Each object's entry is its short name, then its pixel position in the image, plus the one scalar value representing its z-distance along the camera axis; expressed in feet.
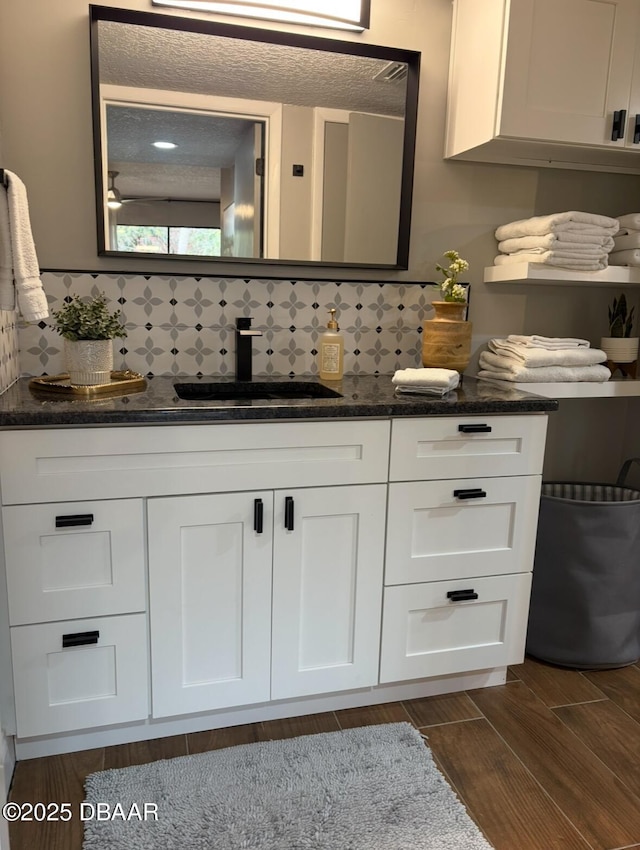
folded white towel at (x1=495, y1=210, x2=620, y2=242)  6.77
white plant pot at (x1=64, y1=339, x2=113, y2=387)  5.82
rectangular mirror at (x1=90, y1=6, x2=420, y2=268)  6.45
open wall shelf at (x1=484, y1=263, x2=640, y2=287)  6.95
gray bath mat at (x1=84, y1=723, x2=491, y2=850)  4.82
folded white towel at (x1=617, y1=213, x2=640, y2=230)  7.16
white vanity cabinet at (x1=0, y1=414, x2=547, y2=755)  5.22
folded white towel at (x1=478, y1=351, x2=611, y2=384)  6.95
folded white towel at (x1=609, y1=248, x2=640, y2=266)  7.22
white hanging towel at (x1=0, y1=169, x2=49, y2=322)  4.90
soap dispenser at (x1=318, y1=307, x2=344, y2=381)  6.93
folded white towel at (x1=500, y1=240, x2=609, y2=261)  6.84
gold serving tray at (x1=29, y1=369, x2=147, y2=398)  5.64
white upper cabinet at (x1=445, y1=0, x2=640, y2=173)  6.39
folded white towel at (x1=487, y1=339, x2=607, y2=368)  6.95
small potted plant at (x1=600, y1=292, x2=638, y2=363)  7.74
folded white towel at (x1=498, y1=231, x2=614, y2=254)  6.81
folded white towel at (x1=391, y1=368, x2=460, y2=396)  6.07
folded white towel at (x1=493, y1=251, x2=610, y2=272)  6.87
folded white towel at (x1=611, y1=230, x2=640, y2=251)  7.18
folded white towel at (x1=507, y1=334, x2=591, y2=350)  7.11
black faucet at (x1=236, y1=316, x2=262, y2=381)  7.00
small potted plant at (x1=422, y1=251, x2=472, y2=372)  7.07
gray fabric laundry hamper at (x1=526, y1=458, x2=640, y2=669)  6.82
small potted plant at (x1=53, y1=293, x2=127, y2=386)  5.82
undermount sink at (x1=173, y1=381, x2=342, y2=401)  6.79
